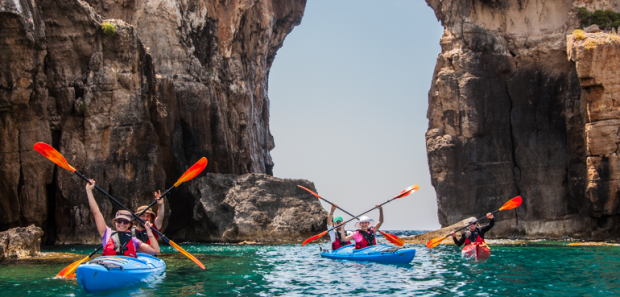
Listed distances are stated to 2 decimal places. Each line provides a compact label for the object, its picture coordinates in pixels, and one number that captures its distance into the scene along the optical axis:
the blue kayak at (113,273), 7.94
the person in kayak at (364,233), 13.89
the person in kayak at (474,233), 13.52
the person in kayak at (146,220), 9.84
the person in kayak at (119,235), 8.48
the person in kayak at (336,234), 14.97
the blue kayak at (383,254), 12.84
